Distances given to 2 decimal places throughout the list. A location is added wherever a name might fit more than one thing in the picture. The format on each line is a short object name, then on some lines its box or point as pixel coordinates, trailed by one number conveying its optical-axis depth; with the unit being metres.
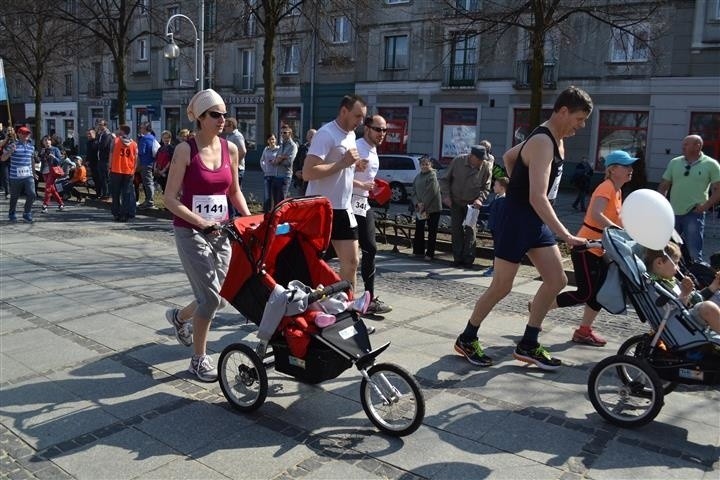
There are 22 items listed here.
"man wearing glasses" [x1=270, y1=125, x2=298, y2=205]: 12.95
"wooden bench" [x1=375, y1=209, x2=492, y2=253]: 10.83
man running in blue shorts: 4.51
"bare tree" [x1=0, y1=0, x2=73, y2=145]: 24.78
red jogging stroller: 3.78
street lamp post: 19.56
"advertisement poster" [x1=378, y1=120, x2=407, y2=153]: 32.38
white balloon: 4.02
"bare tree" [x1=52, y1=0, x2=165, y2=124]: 19.50
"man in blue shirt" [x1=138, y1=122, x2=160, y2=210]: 14.42
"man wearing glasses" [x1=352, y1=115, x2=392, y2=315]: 5.95
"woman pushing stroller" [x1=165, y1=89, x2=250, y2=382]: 4.31
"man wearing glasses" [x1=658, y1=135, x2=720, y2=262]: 7.61
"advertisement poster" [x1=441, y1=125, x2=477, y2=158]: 30.29
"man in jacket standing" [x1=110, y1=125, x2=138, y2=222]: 12.95
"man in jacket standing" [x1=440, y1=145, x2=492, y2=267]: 9.26
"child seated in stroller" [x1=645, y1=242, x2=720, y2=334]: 3.79
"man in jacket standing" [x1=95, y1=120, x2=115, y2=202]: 15.34
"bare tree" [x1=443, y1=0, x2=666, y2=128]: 11.09
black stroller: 3.83
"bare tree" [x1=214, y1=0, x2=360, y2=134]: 14.84
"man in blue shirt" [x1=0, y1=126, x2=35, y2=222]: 12.30
